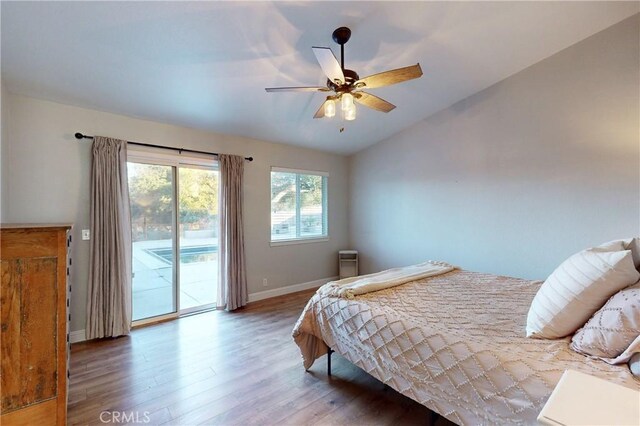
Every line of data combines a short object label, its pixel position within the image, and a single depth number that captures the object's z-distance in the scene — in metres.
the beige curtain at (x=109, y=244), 3.00
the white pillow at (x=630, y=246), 1.53
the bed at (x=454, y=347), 1.28
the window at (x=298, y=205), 4.67
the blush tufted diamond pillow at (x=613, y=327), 1.21
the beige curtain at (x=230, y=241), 3.90
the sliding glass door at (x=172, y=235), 3.44
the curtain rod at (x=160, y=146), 2.96
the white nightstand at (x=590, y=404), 0.77
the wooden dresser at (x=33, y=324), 1.47
